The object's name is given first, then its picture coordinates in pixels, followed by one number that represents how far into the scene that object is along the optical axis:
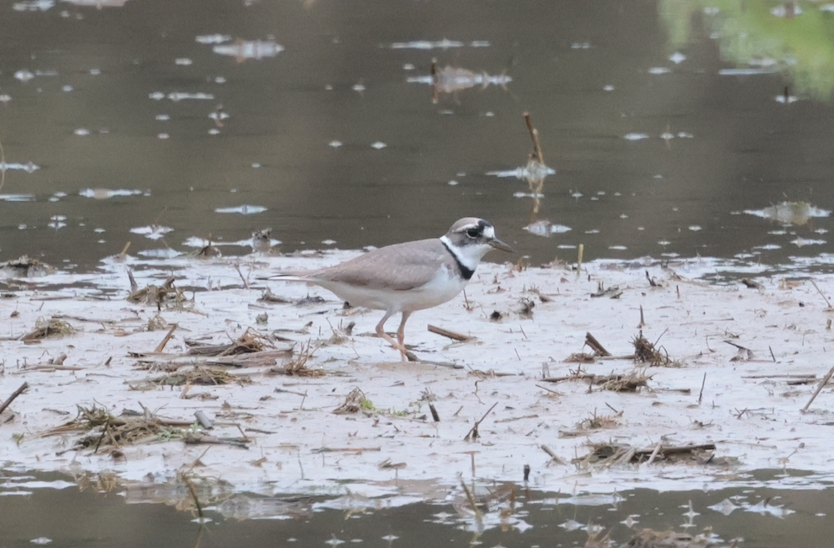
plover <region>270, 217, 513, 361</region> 16.03
